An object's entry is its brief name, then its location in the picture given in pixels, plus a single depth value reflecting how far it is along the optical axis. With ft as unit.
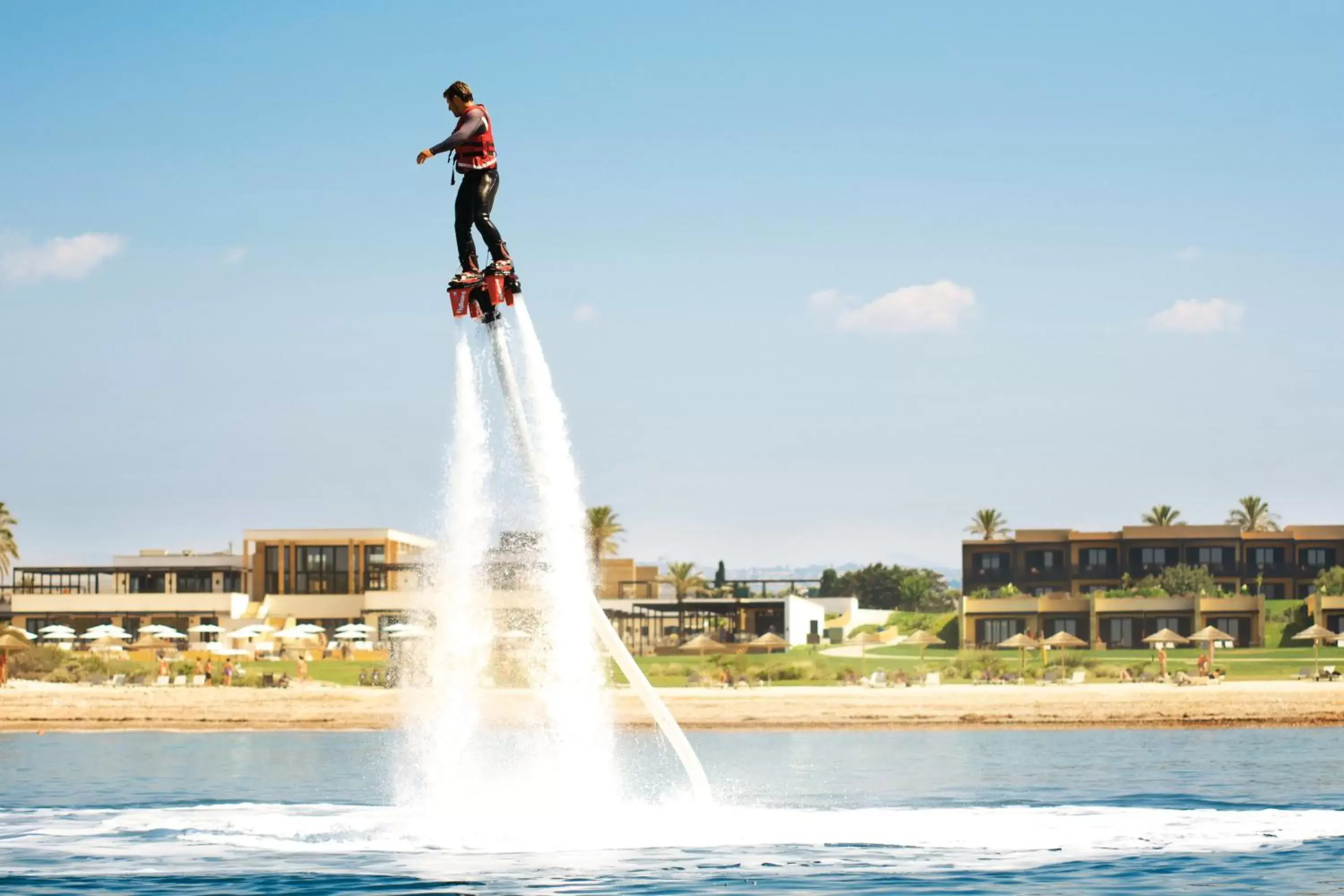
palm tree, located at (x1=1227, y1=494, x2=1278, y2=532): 574.15
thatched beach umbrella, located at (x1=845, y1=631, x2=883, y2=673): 424.46
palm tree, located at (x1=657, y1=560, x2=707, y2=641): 513.45
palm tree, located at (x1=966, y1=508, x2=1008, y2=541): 565.94
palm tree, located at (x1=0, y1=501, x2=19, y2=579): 447.83
